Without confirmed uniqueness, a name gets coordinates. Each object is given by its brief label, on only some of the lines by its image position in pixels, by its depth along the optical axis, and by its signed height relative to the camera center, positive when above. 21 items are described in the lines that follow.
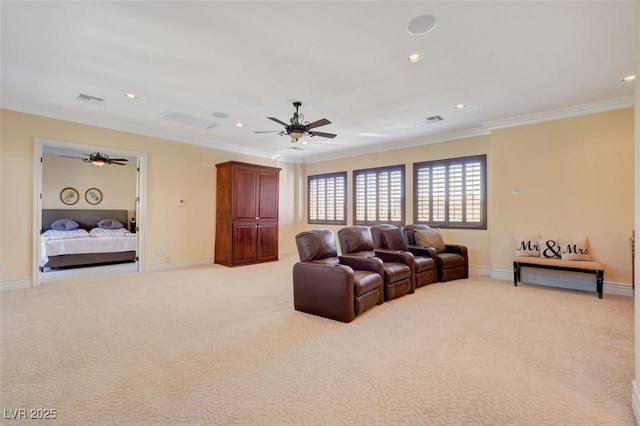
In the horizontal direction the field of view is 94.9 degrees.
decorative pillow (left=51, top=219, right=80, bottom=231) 7.82 -0.33
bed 6.26 -0.61
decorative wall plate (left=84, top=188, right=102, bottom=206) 8.69 +0.51
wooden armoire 6.65 -0.01
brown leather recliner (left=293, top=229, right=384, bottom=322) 3.35 -0.80
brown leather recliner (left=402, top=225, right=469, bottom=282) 5.26 -0.77
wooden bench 4.28 -0.77
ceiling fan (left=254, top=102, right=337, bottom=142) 4.15 +1.27
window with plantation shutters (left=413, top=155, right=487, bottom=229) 5.98 +0.48
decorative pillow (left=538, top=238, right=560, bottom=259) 4.84 -0.54
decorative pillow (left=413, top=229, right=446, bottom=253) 5.56 -0.46
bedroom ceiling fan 6.87 +1.28
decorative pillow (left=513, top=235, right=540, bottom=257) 5.05 -0.54
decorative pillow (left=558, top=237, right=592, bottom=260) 4.62 -0.53
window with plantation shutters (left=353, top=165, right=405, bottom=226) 7.16 +0.48
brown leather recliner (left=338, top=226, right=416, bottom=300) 4.15 -0.68
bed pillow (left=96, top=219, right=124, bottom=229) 8.32 -0.32
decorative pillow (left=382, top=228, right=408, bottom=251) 5.08 -0.44
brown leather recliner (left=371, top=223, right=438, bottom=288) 4.97 -0.53
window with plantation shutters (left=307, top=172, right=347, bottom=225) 8.34 +0.47
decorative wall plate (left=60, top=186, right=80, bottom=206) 8.34 +0.48
